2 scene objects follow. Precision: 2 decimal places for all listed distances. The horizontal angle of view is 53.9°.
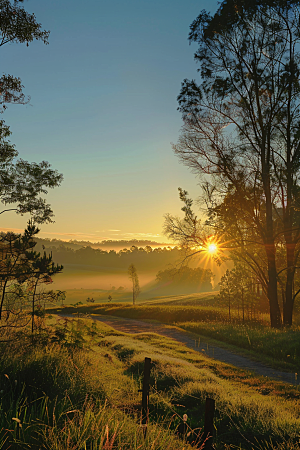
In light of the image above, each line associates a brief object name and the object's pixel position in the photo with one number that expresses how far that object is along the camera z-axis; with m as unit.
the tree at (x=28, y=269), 9.09
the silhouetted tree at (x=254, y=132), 17.58
